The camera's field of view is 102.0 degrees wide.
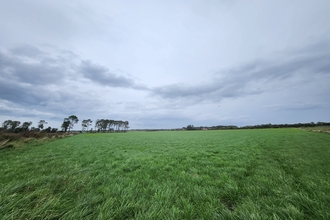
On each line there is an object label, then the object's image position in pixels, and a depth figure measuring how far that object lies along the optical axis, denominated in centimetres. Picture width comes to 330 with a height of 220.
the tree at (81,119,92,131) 14679
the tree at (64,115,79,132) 12121
